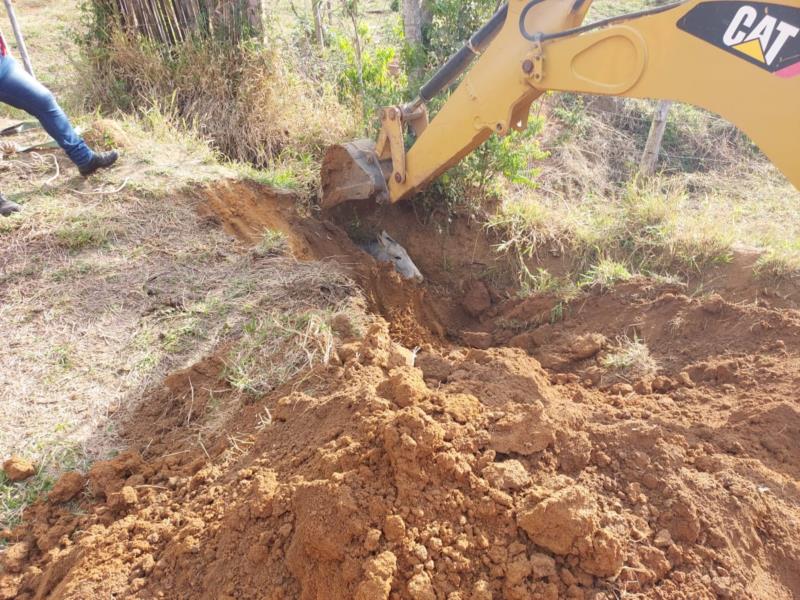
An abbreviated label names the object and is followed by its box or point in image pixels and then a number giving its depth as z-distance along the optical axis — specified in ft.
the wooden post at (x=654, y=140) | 24.49
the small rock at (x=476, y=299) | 14.07
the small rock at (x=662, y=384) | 9.75
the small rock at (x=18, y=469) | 8.38
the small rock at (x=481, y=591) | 5.92
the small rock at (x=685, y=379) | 9.66
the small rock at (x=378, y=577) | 5.88
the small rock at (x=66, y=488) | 8.08
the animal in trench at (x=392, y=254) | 14.47
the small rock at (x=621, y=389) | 9.69
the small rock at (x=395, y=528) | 6.24
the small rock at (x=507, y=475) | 6.61
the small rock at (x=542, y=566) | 6.03
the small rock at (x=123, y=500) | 7.75
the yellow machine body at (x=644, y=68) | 7.34
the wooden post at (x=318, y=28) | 23.72
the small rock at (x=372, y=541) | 6.23
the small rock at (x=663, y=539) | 6.34
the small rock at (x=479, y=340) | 12.55
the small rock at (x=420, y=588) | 5.90
